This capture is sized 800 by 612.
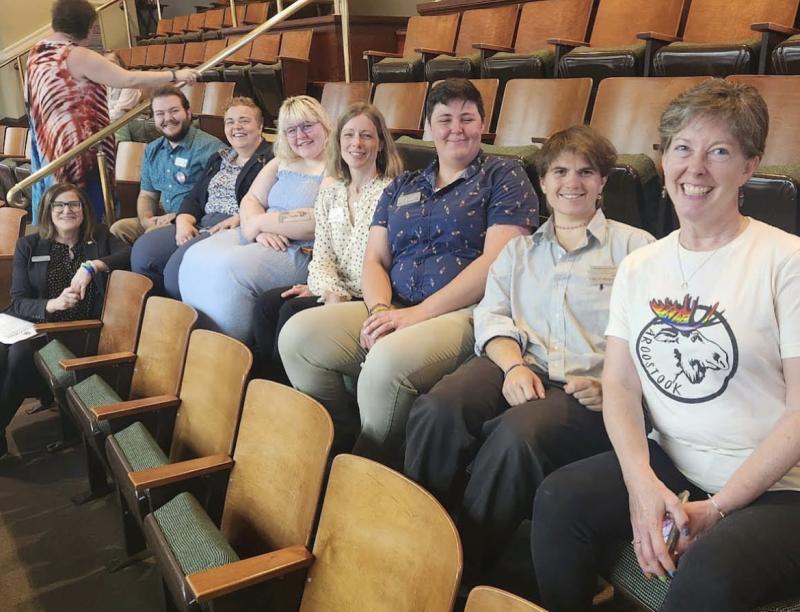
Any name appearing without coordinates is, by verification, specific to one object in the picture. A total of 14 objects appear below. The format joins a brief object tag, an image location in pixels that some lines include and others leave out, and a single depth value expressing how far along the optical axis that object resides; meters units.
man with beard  2.50
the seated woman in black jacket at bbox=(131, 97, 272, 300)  2.26
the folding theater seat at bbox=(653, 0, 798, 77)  1.90
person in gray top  1.04
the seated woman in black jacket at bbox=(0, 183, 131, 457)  2.17
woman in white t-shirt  0.81
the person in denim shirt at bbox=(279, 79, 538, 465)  1.34
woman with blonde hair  1.92
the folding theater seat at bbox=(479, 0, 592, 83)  2.51
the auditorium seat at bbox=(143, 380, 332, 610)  0.96
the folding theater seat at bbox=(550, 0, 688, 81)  2.22
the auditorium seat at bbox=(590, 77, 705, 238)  1.46
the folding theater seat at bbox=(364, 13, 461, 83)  2.96
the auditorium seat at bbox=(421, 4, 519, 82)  2.75
